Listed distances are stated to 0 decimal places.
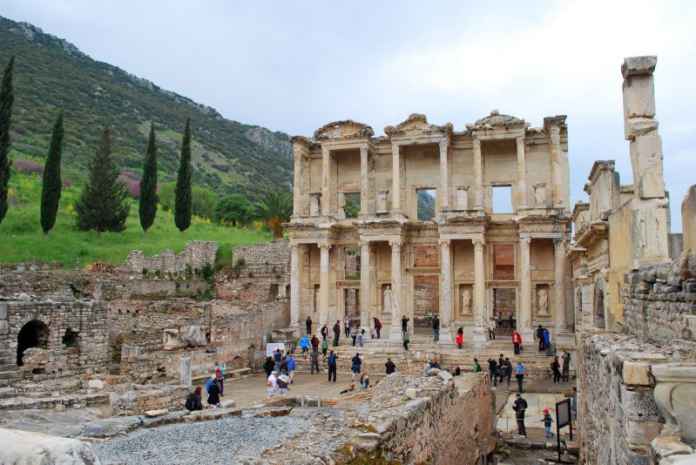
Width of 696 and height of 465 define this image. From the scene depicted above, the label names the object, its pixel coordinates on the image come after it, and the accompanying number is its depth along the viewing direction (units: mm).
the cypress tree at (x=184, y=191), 42125
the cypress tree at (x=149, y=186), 40125
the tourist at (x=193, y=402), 13508
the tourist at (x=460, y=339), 25781
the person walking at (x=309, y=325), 29453
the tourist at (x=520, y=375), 20000
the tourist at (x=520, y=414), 15084
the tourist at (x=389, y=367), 20047
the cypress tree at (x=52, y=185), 34375
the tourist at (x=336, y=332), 27312
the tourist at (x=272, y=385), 17578
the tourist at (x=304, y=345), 26159
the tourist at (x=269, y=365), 21719
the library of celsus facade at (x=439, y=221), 27484
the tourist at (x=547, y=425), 14445
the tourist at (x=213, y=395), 14836
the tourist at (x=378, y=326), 28234
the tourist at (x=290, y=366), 21531
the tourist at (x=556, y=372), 21789
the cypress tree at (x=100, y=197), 37188
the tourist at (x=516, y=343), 24375
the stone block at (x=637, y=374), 5227
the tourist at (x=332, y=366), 21750
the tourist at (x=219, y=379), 17473
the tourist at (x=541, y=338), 24959
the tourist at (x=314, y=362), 24284
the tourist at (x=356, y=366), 21922
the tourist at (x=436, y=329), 27531
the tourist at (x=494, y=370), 21562
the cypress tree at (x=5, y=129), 32312
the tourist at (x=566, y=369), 22219
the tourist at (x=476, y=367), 21156
